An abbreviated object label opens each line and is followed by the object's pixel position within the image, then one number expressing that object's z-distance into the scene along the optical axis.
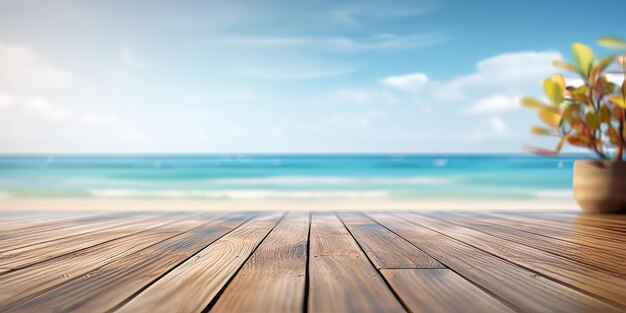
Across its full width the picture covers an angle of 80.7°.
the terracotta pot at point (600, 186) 1.95
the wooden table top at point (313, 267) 0.58
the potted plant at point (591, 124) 1.96
